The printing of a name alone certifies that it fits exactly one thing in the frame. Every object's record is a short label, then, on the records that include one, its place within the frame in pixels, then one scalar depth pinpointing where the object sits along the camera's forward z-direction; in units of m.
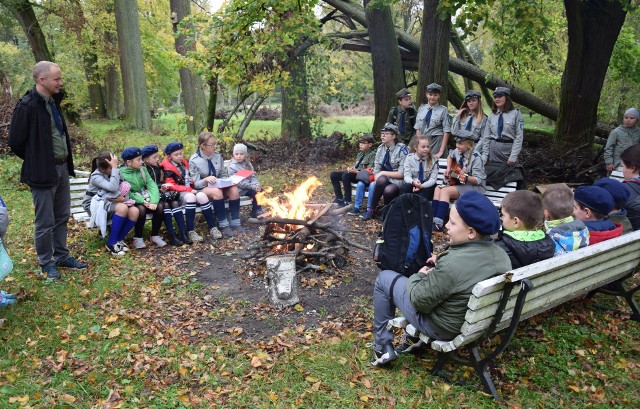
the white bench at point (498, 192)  7.45
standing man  4.86
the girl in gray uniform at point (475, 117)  7.64
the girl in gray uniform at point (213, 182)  7.00
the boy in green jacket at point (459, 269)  3.08
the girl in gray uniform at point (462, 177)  7.11
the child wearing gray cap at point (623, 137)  7.77
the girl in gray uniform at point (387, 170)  7.64
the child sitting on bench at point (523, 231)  3.55
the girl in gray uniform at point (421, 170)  7.25
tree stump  4.72
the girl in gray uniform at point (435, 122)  8.11
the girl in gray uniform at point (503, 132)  7.44
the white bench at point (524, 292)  3.07
